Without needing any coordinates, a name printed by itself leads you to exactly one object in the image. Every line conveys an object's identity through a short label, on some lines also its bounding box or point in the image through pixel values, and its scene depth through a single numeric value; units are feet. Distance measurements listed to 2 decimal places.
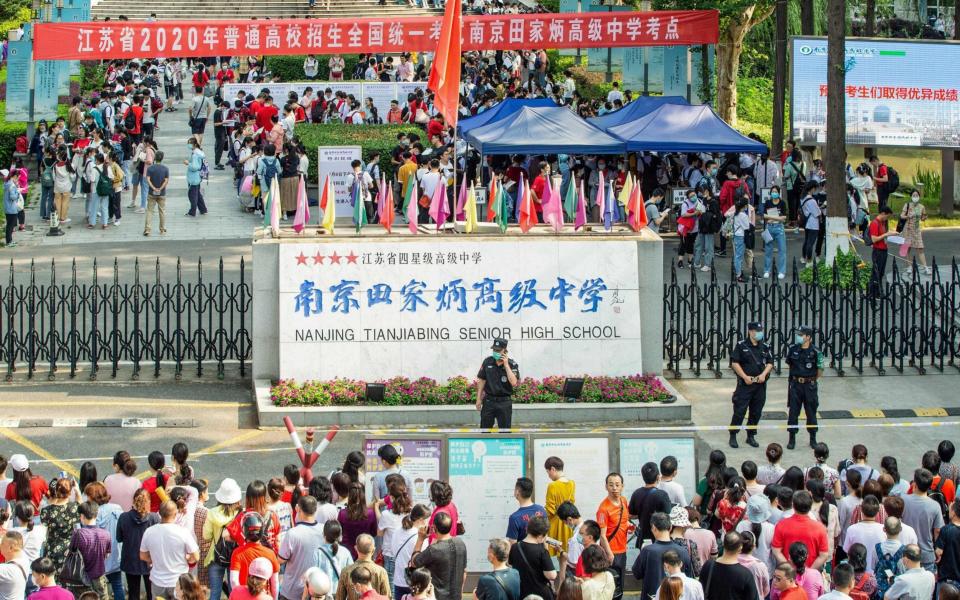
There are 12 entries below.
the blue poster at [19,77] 104.12
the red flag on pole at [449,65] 69.97
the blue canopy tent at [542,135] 93.86
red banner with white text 106.63
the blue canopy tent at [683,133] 94.48
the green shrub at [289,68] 145.79
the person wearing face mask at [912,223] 84.48
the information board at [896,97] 100.22
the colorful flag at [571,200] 71.26
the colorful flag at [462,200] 69.31
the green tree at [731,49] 139.23
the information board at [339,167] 97.76
